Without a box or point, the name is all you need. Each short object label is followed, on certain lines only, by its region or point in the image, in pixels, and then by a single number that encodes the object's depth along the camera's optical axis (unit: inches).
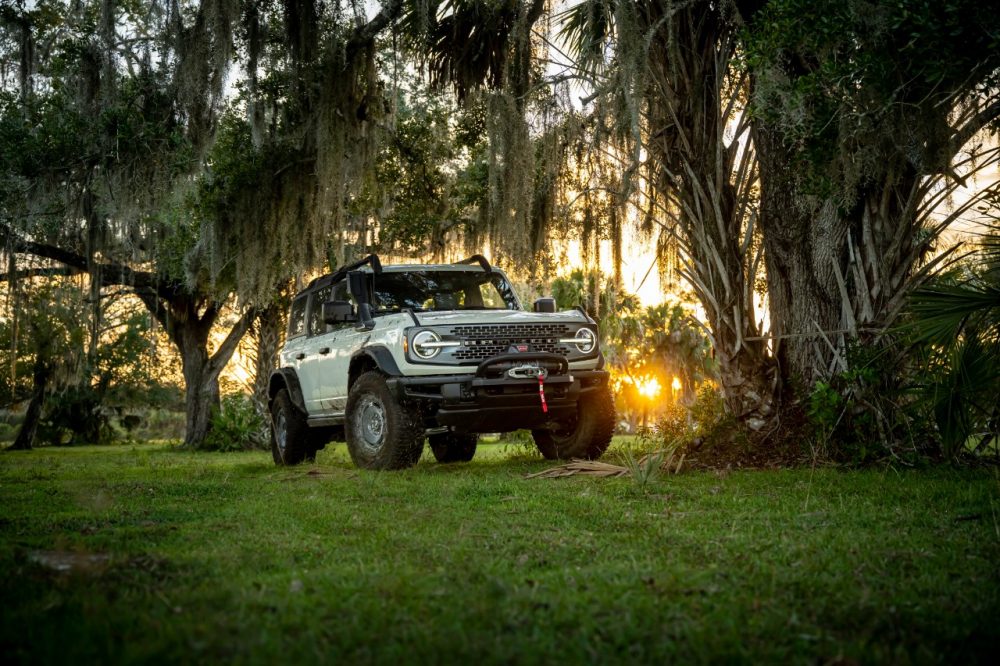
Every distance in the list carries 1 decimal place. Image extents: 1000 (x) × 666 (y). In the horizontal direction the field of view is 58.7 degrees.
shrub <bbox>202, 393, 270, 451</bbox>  791.1
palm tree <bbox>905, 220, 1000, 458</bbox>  264.8
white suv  339.9
